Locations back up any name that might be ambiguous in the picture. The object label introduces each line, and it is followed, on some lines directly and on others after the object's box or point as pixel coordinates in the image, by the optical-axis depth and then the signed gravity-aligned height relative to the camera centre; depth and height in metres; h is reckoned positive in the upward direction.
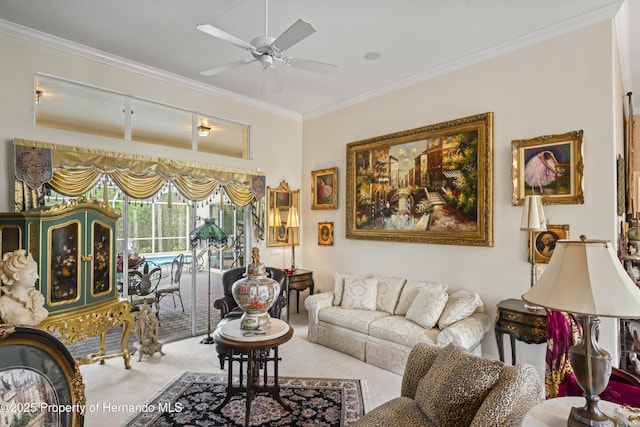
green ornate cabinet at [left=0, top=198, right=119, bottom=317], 3.01 -0.30
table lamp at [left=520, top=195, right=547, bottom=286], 3.10 -0.01
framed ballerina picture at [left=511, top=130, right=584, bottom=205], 3.19 +0.47
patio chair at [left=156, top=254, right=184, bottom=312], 4.54 -0.92
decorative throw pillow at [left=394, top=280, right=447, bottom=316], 4.06 -0.97
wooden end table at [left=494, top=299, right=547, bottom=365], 2.97 -1.00
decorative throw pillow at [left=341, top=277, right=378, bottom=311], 4.36 -1.03
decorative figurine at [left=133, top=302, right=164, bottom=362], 3.86 -1.34
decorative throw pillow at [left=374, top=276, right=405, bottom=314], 4.22 -0.99
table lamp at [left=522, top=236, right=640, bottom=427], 1.29 -0.32
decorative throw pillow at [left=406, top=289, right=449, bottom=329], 3.62 -1.01
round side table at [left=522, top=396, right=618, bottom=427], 1.44 -0.89
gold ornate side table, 3.09 -1.07
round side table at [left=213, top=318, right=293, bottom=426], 2.55 -0.99
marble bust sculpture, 2.17 -0.53
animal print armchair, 1.54 -0.91
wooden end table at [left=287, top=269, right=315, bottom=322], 5.22 -1.05
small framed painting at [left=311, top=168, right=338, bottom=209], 5.49 +0.46
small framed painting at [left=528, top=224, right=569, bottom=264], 3.24 -0.24
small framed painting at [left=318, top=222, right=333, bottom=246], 5.56 -0.30
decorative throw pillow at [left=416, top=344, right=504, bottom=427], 1.71 -0.92
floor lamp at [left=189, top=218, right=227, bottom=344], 4.68 -0.30
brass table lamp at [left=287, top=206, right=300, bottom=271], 5.57 -0.11
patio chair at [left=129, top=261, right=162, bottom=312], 4.22 -0.88
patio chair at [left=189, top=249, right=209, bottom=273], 4.76 -0.63
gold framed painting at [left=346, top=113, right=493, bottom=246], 3.81 +0.40
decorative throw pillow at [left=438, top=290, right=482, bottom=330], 3.49 -0.99
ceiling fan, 2.33 +1.30
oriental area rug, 2.69 -1.65
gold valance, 3.55 +0.52
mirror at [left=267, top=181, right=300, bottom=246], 5.59 -0.01
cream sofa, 3.47 -1.19
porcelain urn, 2.63 -0.63
